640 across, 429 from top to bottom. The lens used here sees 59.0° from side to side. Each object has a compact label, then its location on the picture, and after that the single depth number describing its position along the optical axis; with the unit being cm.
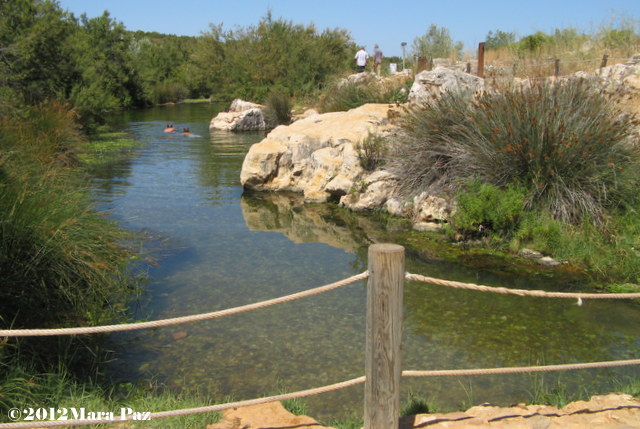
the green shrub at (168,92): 4362
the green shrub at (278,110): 2399
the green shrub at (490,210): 736
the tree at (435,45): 2619
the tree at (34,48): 1962
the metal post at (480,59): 1448
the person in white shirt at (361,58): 2492
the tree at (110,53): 3547
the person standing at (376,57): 2666
